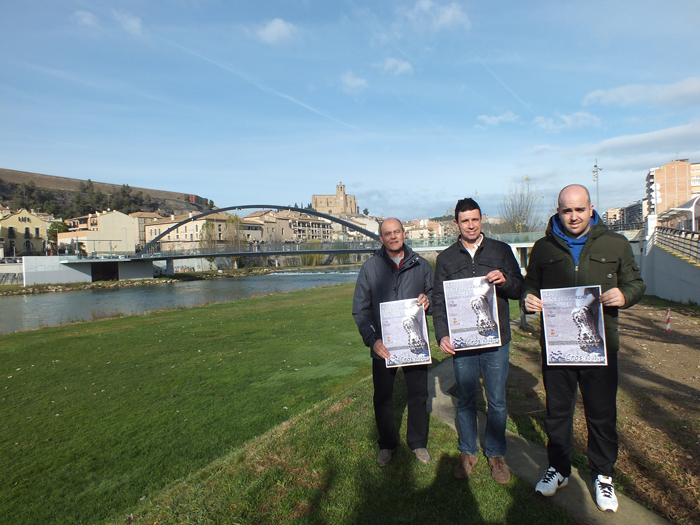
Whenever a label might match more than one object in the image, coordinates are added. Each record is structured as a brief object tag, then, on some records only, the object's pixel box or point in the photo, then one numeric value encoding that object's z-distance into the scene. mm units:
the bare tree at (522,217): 46438
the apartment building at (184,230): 94375
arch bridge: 51869
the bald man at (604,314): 2619
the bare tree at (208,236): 75688
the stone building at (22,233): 72875
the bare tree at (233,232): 81125
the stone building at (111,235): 77250
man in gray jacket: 3299
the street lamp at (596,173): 39150
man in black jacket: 2982
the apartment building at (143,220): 103575
